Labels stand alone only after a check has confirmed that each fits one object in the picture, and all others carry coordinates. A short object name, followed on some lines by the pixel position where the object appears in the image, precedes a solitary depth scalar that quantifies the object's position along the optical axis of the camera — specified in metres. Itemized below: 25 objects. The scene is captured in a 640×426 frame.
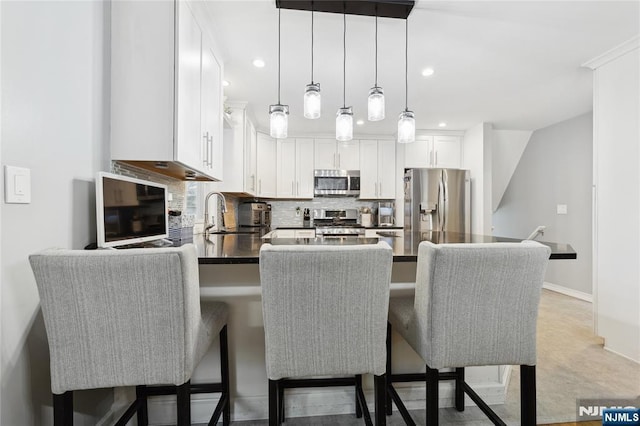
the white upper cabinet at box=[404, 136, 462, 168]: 4.46
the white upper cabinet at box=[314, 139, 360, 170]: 4.57
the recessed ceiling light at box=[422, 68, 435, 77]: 2.58
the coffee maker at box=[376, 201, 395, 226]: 4.69
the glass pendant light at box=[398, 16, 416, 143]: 1.98
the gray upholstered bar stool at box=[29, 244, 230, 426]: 0.90
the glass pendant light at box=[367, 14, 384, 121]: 1.83
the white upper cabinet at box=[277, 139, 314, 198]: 4.51
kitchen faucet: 2.36
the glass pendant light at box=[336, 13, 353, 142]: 1.95
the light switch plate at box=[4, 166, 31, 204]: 0.93
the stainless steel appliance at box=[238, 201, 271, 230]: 4.05
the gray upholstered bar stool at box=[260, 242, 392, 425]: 0.98
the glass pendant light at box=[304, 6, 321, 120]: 1.79
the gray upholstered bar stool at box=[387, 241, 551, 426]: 1.05
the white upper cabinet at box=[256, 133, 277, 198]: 4.32
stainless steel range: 4.68
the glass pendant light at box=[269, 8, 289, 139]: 1.91
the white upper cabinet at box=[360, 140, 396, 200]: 4.59
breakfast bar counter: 1.55
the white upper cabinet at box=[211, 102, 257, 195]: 3.32
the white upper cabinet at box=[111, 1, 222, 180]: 1.47
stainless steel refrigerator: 4.23
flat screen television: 1.21
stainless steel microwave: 4.56
